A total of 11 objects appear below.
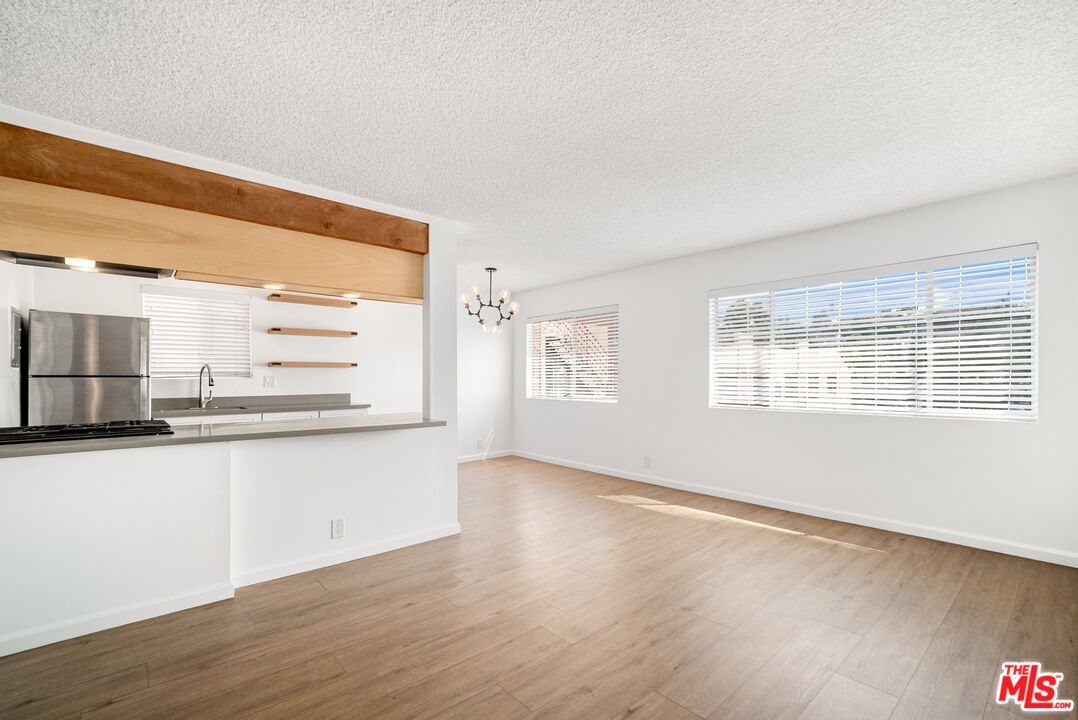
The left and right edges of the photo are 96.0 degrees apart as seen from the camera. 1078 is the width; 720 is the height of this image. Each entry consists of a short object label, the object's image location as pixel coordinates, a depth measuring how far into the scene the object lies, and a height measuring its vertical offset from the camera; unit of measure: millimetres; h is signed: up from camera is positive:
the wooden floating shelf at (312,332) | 5263 +308
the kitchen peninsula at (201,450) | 2445 -556
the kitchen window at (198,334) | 4746 +256
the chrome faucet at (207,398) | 4762 -380
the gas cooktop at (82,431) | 2488 -404
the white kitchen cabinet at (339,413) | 5487 -607
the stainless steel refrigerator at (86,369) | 3672 -78
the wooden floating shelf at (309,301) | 5224 +666
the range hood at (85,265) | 2639 +539
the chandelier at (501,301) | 5319 +691
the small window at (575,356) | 6617 +65
